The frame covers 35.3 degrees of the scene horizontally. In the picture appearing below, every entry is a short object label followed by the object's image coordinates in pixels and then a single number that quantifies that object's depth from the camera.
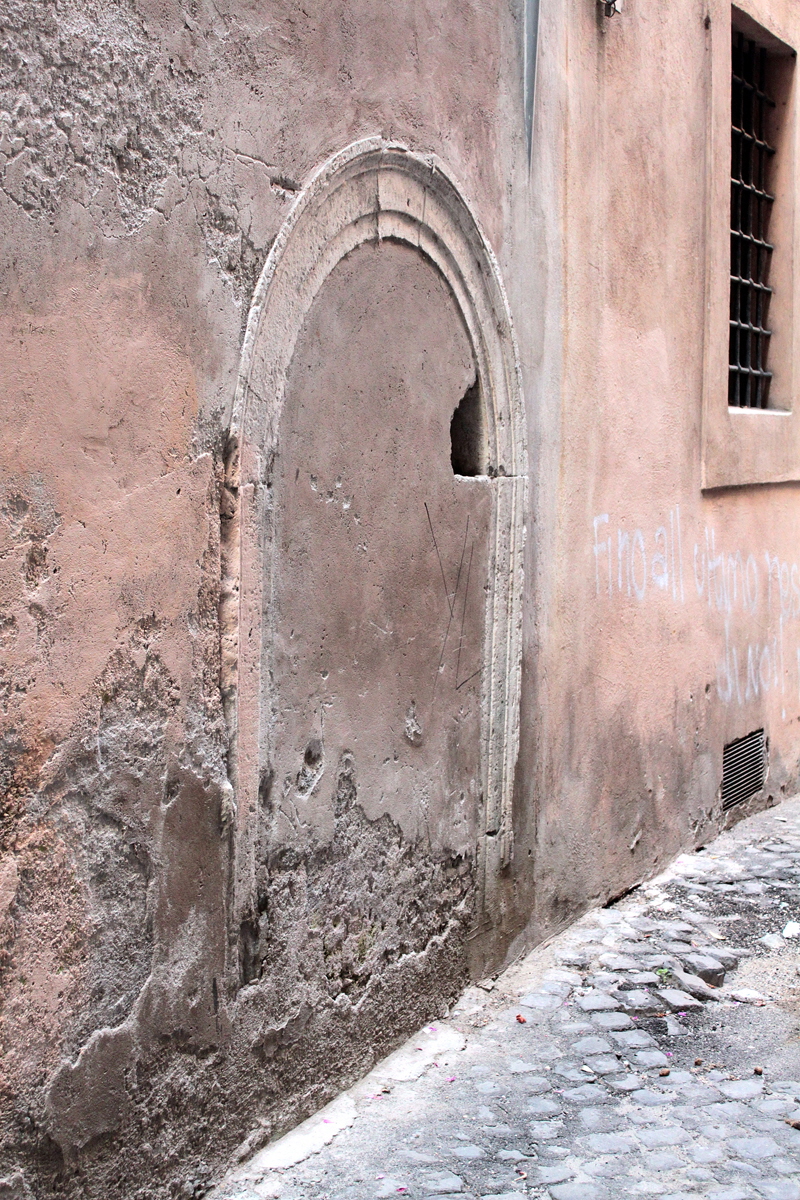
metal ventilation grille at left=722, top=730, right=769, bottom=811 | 6.47
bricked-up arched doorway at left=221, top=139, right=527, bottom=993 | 3.15
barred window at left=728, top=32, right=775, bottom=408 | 6.76
